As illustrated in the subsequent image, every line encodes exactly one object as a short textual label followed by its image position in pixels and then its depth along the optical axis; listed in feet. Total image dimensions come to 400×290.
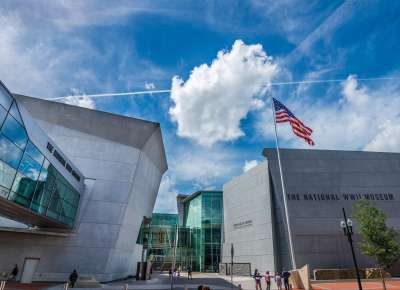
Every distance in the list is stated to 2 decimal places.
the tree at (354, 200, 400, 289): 77.05
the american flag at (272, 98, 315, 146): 83.56
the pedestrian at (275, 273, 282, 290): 67.68
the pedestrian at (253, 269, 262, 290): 67.99
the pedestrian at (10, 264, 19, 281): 71.97
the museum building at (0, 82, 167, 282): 48.93
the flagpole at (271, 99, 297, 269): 90.68
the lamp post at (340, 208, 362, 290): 57.67
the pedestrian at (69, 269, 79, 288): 67.21
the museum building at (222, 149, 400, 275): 95.81
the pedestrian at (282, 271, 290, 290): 63.59
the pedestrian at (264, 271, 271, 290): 68.80
